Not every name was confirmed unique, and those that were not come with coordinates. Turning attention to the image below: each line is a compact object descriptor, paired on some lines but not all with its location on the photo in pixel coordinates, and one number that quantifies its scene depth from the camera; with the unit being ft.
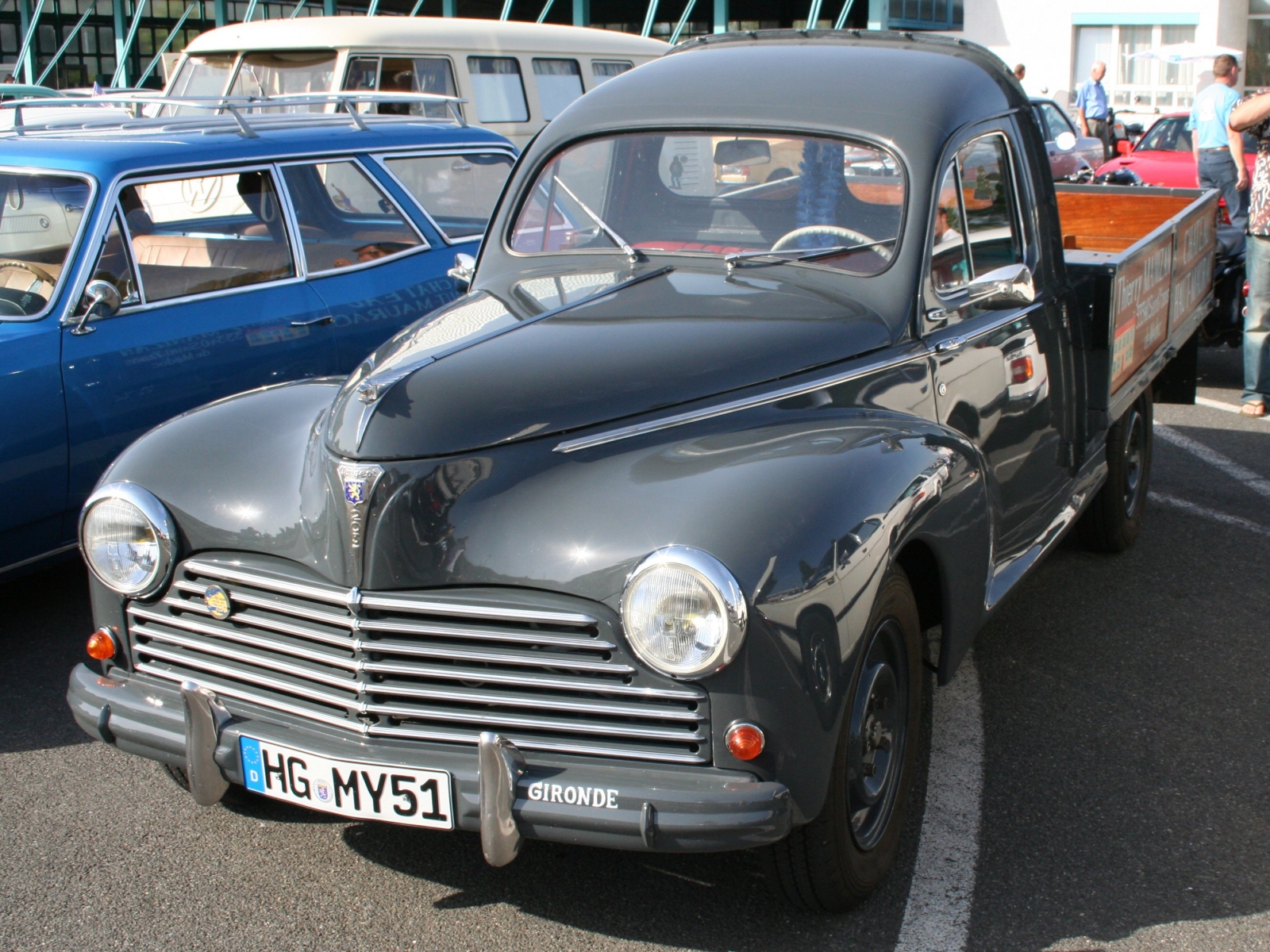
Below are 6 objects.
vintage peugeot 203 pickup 8.42
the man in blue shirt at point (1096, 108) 65.36
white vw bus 36.35
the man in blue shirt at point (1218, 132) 34.58
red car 48.06
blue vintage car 15.03
